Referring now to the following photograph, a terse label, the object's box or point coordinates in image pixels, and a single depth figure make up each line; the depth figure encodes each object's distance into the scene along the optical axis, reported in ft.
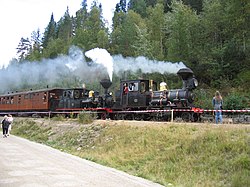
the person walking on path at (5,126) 77.02
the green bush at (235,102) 74.33
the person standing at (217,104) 50.75
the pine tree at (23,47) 329.07
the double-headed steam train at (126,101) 59.47
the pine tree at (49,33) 310.82
